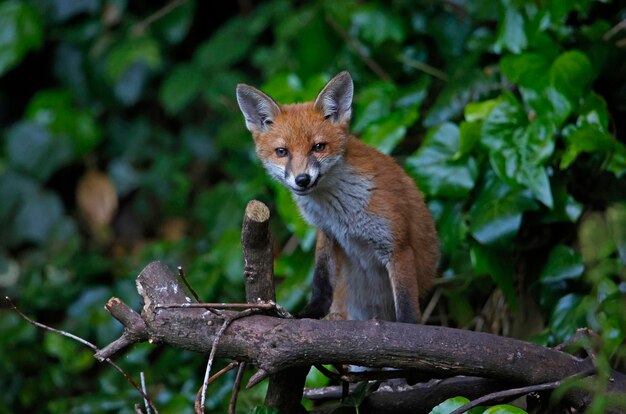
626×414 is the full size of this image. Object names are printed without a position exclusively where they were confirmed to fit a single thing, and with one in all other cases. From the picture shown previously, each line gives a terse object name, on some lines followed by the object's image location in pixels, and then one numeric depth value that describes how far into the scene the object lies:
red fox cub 8.27
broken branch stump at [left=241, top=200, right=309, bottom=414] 6.67
